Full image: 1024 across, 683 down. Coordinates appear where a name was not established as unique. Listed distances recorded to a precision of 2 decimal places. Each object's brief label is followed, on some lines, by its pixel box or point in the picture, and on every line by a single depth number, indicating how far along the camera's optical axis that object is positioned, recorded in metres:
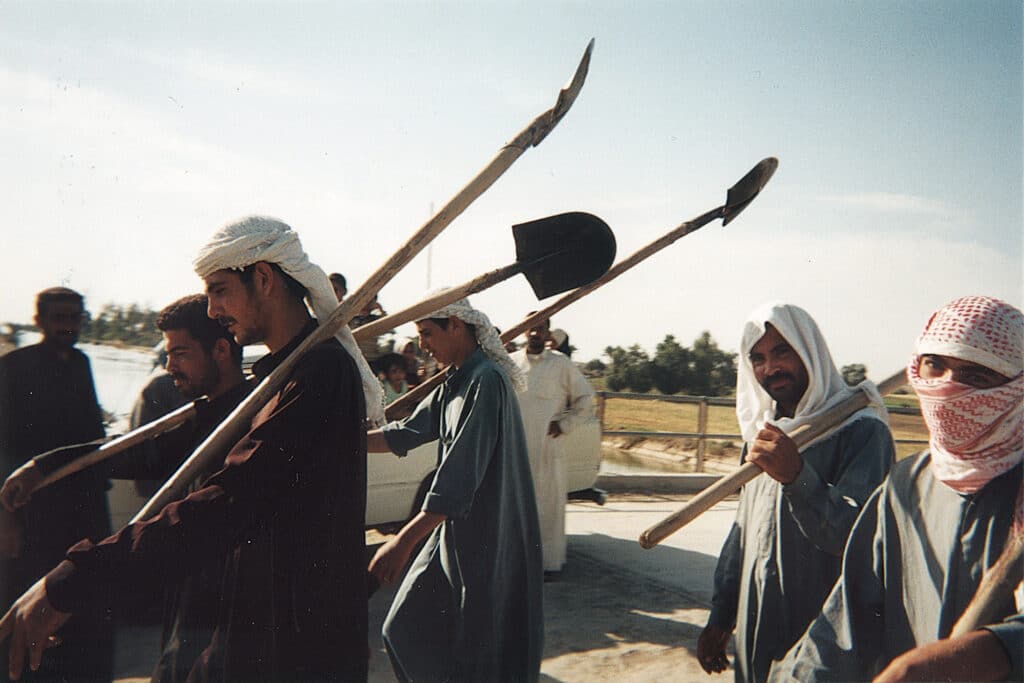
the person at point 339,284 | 6.14
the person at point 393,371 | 6.92
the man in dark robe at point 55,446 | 2.74
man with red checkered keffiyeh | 1.55
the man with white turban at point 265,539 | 1.77
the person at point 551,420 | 6.30
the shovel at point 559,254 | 2.52
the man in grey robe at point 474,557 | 2.86
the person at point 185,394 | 2.52
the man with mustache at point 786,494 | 2.26
